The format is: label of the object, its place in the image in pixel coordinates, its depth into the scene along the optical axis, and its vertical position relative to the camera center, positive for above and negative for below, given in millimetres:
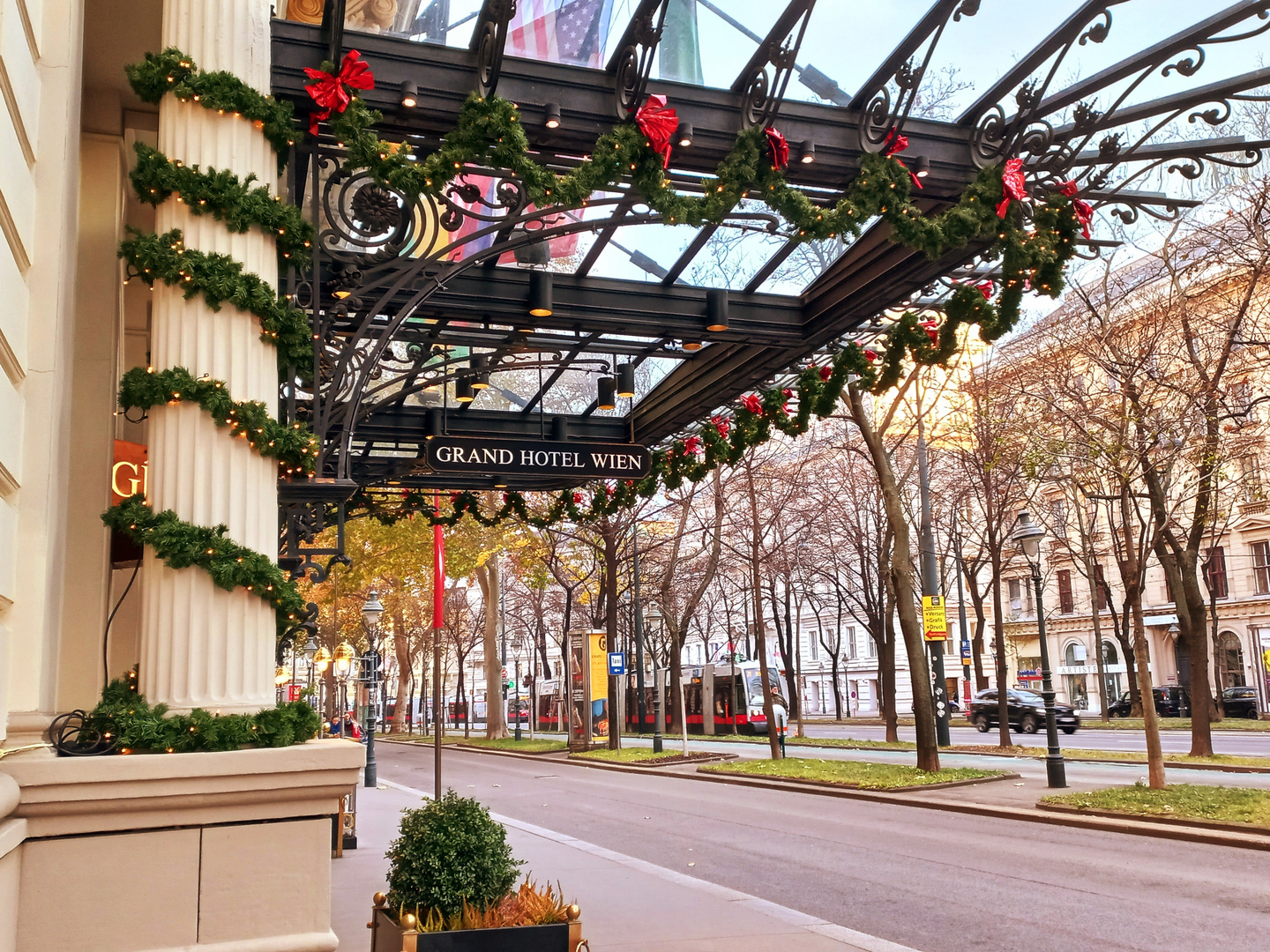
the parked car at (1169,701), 46675 -3341
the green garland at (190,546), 4848 +527
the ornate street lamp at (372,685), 25453 -838
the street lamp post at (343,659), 38362 -125
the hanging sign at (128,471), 5578 +1012
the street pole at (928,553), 25567 +1969
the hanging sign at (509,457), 10016 +1823
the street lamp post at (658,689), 33094 -1804
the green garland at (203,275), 5141 +1872
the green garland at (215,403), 4992 +1222
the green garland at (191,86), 5340 +2903
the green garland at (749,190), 6453 +3008
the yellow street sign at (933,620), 26828 +356
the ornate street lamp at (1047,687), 18344 -1052
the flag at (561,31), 6953 +4052
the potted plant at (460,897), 4965 -1236
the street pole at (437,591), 10367 +616
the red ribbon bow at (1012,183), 7832 +3284
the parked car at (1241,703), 44188 -3331
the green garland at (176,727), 4594 -290
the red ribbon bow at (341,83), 6180 +3336
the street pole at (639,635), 34562 +348
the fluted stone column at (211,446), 4895 +1025
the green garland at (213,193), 5254 +2328
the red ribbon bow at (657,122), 6855 +3357
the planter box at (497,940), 4887 -1341
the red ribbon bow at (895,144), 7578 +3492
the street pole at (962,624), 38562 +391
